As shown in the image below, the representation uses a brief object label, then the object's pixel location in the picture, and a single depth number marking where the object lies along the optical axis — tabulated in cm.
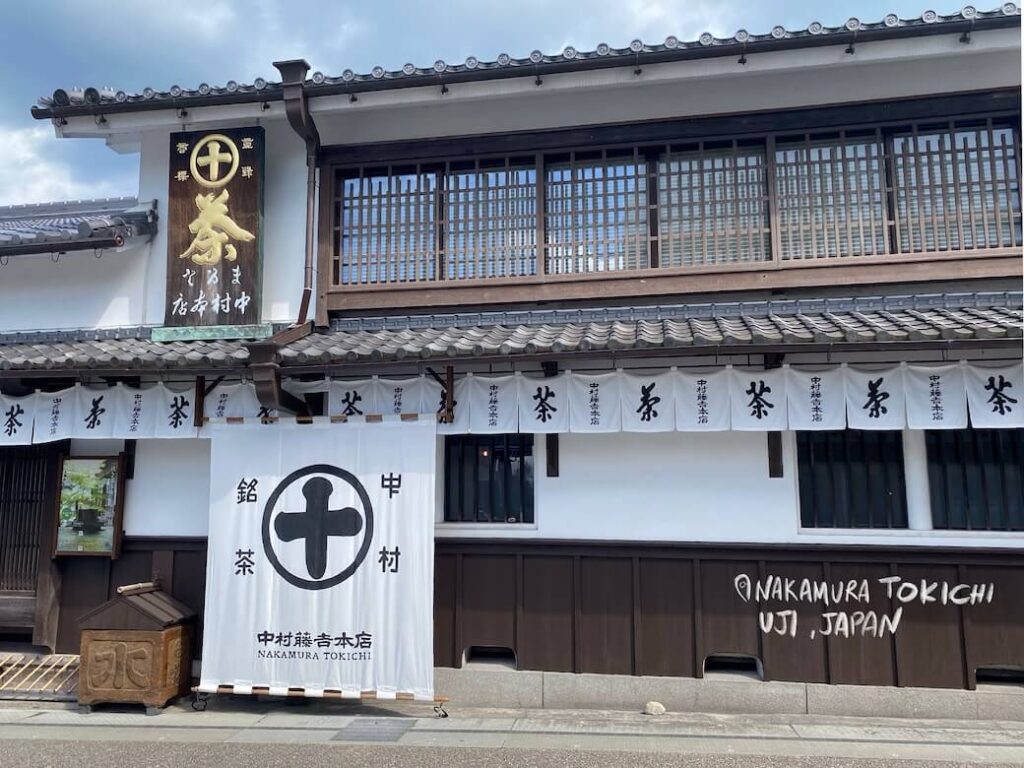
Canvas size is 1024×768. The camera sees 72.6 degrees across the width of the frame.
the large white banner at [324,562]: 746
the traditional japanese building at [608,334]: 740
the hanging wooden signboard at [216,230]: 916
